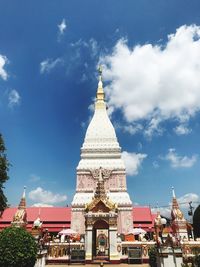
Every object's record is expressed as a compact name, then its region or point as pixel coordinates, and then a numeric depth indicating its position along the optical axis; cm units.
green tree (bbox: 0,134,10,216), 2171
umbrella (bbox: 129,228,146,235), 3176
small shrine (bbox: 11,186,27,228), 3643
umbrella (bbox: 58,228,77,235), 3147
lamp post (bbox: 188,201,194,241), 4409
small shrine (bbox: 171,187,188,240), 3538
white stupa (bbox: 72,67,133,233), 3856
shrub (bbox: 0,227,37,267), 1240
